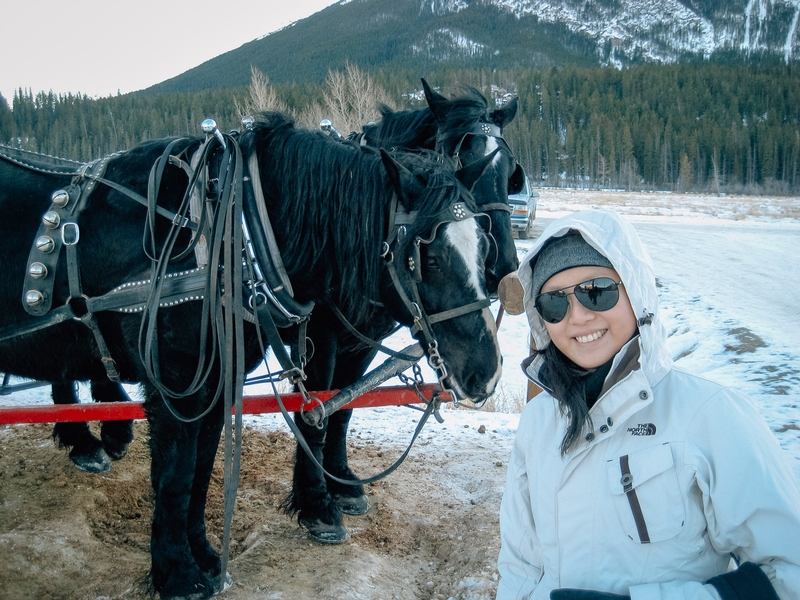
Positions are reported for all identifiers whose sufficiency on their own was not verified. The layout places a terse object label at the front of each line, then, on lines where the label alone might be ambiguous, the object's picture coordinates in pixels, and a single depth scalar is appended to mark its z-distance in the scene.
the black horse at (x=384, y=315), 3.30
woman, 1.21
